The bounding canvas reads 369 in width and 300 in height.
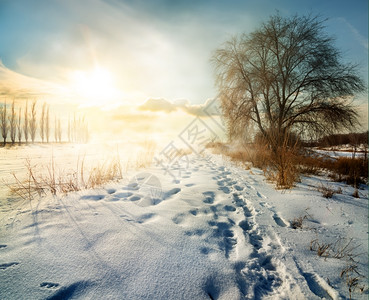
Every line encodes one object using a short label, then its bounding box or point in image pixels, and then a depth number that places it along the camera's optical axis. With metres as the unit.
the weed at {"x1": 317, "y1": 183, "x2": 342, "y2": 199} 2.97
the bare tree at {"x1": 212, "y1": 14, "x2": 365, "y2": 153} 8.05
